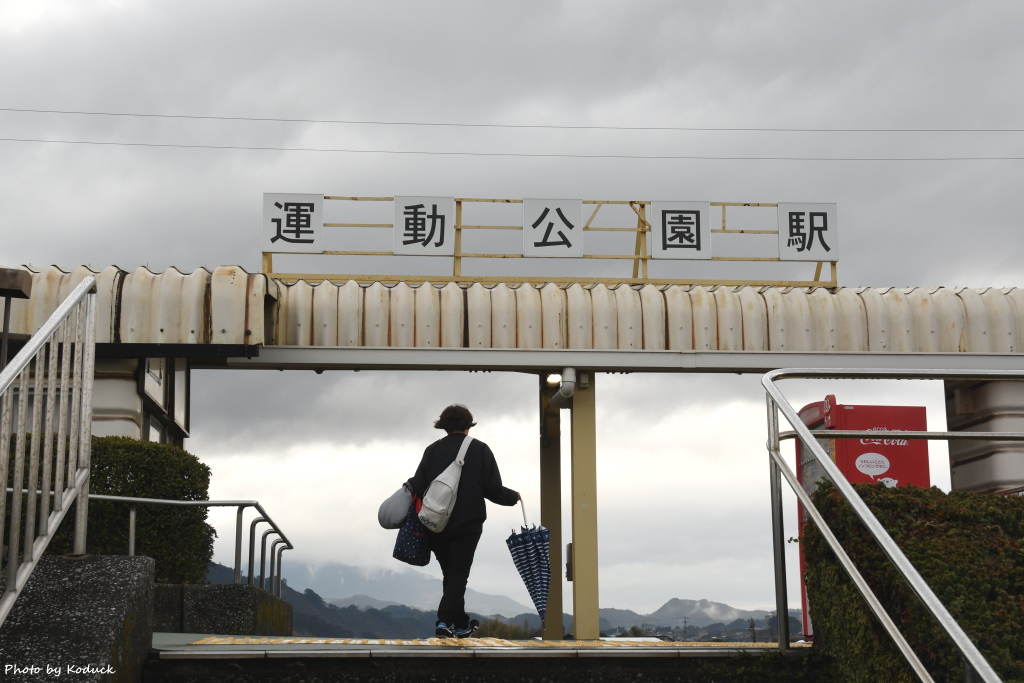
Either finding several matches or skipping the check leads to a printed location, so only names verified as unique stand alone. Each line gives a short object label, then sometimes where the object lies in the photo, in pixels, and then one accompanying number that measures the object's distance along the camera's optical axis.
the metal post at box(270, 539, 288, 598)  12.70
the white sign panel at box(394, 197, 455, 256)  14.59
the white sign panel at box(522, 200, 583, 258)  14.55
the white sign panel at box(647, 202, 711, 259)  14.93
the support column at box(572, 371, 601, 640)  11.24
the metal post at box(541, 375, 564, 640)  12.45
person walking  6.84
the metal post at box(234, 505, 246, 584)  10.43
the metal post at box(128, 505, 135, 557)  9.33
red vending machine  11.32
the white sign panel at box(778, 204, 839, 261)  14.99
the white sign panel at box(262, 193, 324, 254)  14.62
